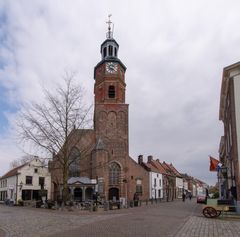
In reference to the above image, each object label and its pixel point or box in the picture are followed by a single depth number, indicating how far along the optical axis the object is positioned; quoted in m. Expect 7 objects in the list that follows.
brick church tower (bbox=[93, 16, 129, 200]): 34.51
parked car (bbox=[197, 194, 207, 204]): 34.44
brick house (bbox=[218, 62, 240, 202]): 16.40
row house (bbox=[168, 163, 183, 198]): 60.62
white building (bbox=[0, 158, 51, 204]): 36.07
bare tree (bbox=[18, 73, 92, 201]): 21.07
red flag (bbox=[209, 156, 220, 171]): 22.36
